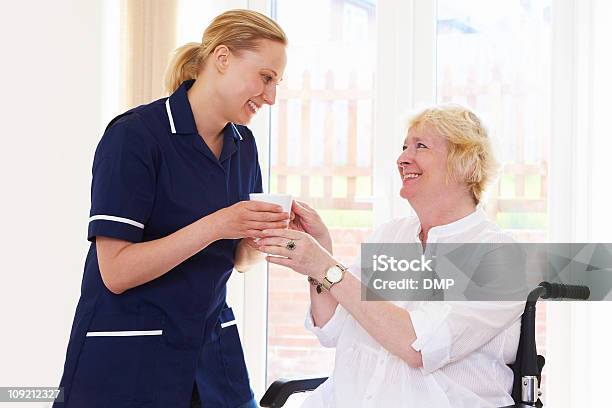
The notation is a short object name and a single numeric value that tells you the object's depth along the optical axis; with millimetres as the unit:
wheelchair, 1567
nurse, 1529
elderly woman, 1579
